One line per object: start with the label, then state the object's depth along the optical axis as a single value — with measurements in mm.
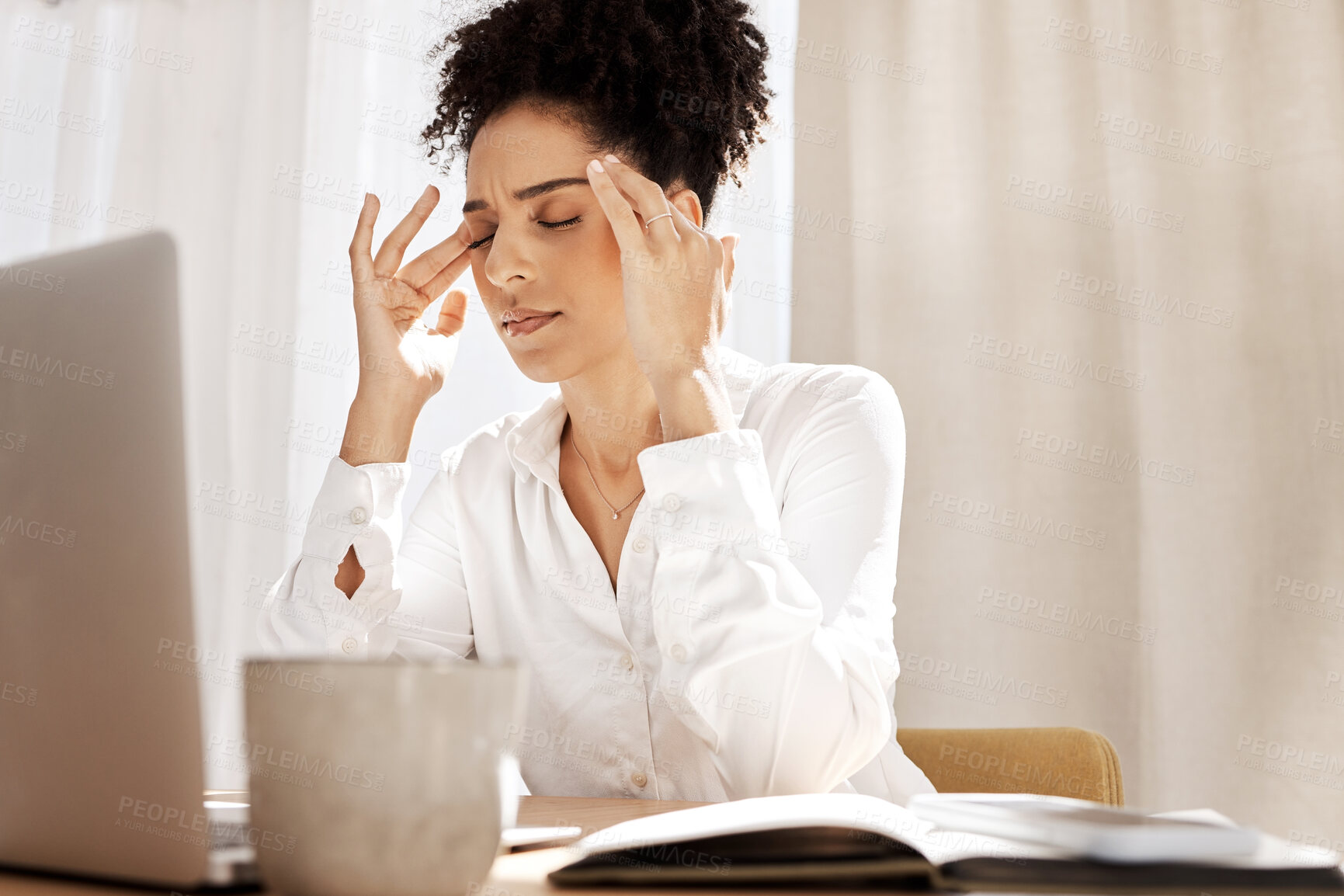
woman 938
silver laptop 354
